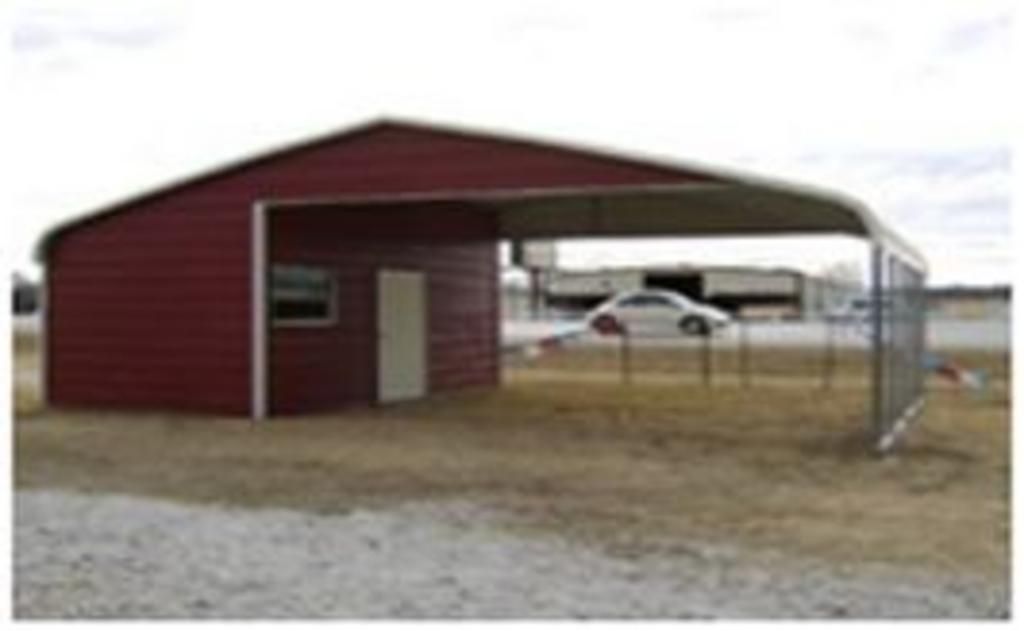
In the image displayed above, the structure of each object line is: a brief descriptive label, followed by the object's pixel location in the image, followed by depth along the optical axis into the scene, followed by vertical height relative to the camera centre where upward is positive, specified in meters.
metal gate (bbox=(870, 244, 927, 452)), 14.30 -0.50
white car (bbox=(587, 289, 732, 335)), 44.94 -0.39
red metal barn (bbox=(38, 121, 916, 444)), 16.84 +0.60
